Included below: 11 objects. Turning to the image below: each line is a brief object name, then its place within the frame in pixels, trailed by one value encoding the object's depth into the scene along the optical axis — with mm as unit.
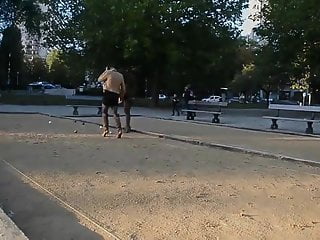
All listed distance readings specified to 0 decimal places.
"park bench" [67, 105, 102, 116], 26691
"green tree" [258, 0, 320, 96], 37188
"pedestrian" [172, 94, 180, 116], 31766
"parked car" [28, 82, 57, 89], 73438
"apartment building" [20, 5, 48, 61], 51719
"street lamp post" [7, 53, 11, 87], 66200
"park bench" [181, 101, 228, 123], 23453
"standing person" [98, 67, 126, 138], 14508
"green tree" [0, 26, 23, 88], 62125
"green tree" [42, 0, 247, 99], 38406
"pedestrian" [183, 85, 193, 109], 31153
